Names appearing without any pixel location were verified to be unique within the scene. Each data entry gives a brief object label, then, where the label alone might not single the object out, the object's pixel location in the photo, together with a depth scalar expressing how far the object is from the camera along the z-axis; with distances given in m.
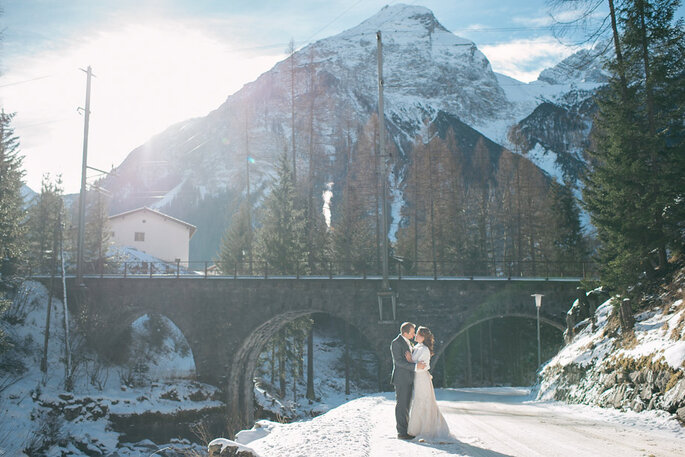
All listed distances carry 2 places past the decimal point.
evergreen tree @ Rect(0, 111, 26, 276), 20.33
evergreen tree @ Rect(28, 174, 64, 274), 35.47
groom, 7.64
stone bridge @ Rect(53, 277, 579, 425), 23.91
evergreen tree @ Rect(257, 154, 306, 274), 31.47
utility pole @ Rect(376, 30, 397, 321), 20.45
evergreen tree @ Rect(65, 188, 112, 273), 38.12
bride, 7.43
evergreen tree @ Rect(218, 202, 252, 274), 40.03
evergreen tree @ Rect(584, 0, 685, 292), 14.53
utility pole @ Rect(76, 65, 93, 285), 25.78
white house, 47.31
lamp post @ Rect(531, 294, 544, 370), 22.39
